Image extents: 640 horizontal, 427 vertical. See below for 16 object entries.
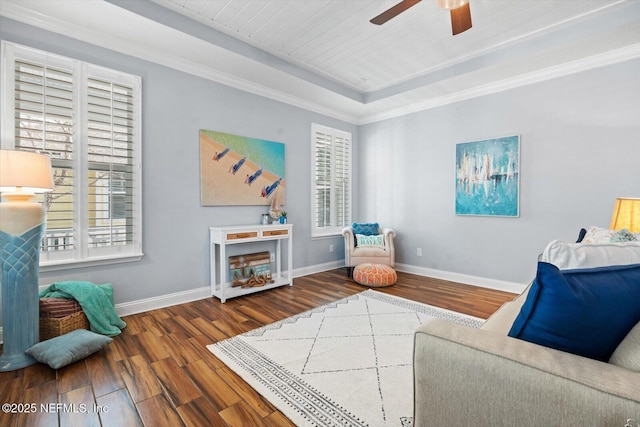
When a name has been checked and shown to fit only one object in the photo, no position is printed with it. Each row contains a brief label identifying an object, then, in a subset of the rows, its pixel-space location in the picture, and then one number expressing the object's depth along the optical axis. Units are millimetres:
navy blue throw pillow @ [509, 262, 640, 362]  895
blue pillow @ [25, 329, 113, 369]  1985
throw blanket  2443
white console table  3363
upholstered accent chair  4410
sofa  757
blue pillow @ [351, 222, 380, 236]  4719
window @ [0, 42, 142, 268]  2441
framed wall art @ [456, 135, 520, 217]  3729
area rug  1617
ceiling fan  2162
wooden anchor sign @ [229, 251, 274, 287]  3719
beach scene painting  3514
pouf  3922
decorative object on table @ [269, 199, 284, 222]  4070
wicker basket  2293
